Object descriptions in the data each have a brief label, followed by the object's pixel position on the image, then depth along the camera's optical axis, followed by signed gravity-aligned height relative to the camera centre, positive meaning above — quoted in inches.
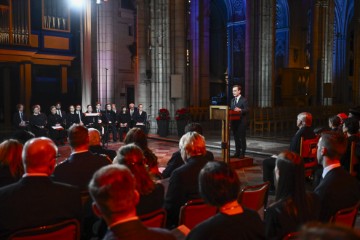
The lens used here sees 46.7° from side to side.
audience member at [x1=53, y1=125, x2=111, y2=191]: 140.9 -21.8
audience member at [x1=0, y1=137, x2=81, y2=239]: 100.8 -23.9
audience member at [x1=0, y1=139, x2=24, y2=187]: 139.0 -20.3
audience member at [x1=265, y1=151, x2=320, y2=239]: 101.0 -25.4
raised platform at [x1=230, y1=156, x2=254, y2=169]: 328.2 -49.8
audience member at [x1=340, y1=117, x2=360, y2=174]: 210.4 -18.7
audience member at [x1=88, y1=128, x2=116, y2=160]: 190.5 -19.1
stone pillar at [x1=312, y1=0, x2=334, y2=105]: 905.5 +129.6
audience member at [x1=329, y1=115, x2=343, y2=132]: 247.0 -14.0
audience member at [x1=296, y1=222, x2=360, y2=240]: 39.8 -12.9
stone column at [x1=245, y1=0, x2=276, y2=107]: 775.1 +91.9
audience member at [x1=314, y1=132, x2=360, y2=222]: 123.2 -25.2
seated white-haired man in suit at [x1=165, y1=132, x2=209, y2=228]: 135.3 -28.6
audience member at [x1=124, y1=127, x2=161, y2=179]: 156.7 -17.8
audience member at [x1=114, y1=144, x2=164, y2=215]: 113.6 -23.5
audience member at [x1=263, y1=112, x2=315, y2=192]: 237.5 -21.3
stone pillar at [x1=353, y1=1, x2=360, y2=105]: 1000.9 +110.3
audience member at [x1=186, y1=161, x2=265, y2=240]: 76.6 -21.6
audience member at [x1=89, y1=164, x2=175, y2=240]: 67.6 -17.3
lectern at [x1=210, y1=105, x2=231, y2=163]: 273.6 -13.3
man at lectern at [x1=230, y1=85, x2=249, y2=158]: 321.7 -18.6
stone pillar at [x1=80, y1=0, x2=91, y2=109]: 561.0 +63.8
